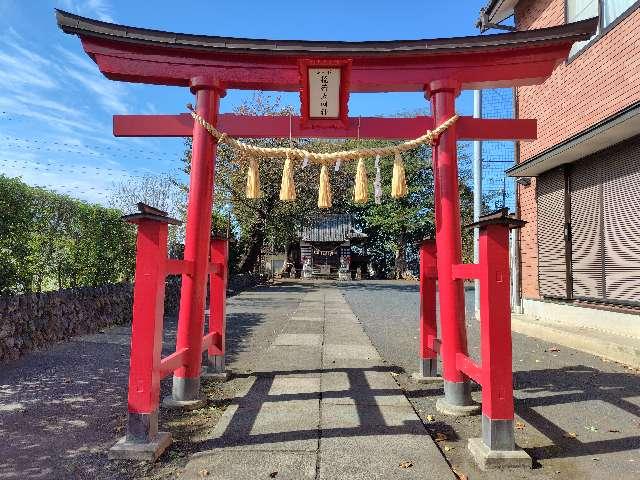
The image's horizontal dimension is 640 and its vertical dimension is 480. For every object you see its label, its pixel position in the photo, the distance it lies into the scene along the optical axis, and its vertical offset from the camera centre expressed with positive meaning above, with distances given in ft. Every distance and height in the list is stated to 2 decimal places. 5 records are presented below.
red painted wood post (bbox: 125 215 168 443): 10.17 -1.47
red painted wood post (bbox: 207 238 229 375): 16.92 -1.35
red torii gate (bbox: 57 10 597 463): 13.58 +6.55
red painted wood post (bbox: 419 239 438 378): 16.30 -1.22
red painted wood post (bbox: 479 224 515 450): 9.78 -1.45
